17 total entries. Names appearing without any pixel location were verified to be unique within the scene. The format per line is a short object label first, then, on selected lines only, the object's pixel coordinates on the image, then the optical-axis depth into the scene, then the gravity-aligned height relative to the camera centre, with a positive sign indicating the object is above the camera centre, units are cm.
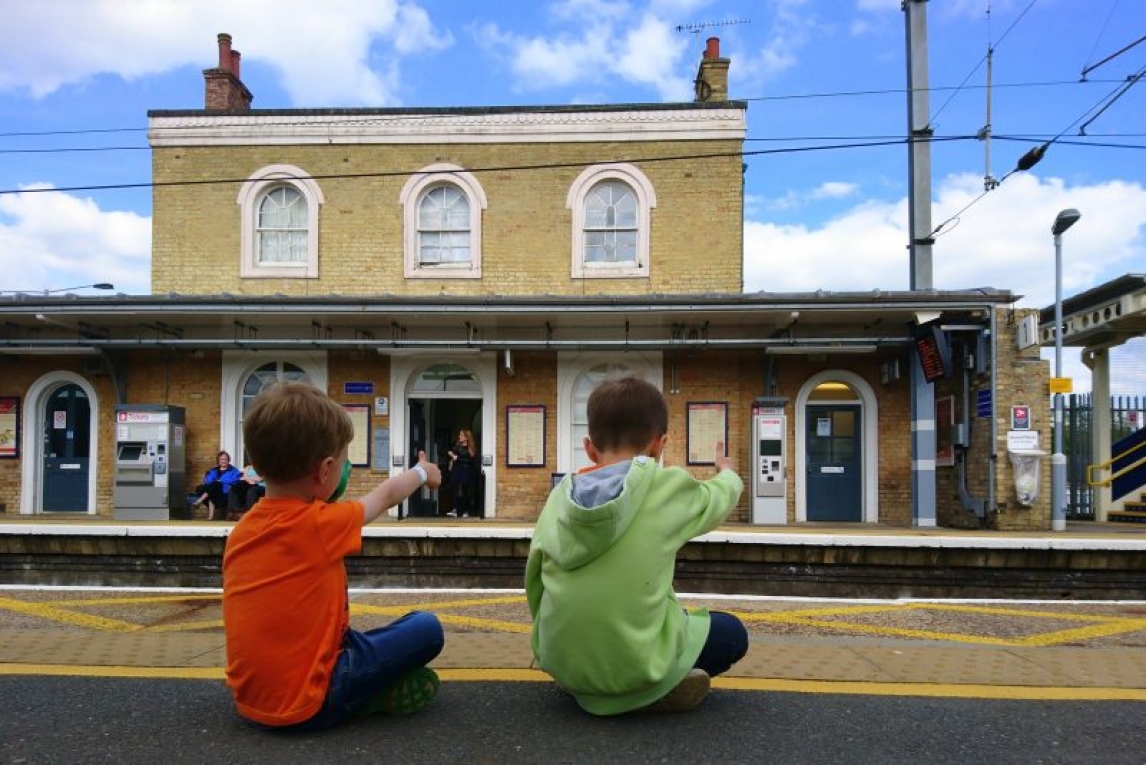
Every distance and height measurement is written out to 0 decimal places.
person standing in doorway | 1411 -97
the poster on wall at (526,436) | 1449 -32
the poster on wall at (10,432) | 1480 -28
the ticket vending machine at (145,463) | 1367 -77
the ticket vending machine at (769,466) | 1334 -78
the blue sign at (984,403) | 1259 +25
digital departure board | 1284 +106
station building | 1309 +151
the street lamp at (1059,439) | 1229 -30
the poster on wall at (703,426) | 1433 -14
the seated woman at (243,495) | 1364 -130
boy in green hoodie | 253 -45
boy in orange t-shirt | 244 -46
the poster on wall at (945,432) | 1362 -23
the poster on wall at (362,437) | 1455 -35
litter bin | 1228 -81
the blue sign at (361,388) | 1470 +53
